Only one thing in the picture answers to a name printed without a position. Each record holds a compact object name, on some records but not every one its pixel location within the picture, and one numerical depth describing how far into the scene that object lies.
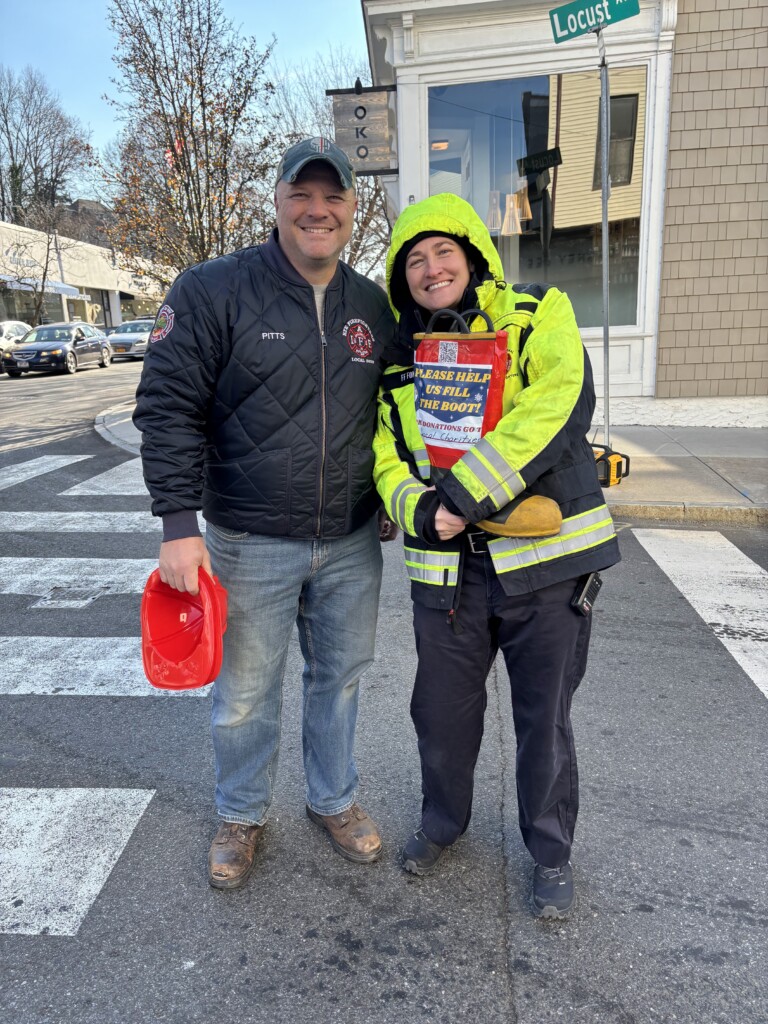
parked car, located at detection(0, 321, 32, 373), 24.83
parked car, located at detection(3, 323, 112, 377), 23.00
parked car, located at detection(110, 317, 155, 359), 30.73
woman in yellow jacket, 1.98
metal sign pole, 5.99
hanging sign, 7.75
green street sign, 5.40
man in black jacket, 2.10
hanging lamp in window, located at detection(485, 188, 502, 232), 9.43
